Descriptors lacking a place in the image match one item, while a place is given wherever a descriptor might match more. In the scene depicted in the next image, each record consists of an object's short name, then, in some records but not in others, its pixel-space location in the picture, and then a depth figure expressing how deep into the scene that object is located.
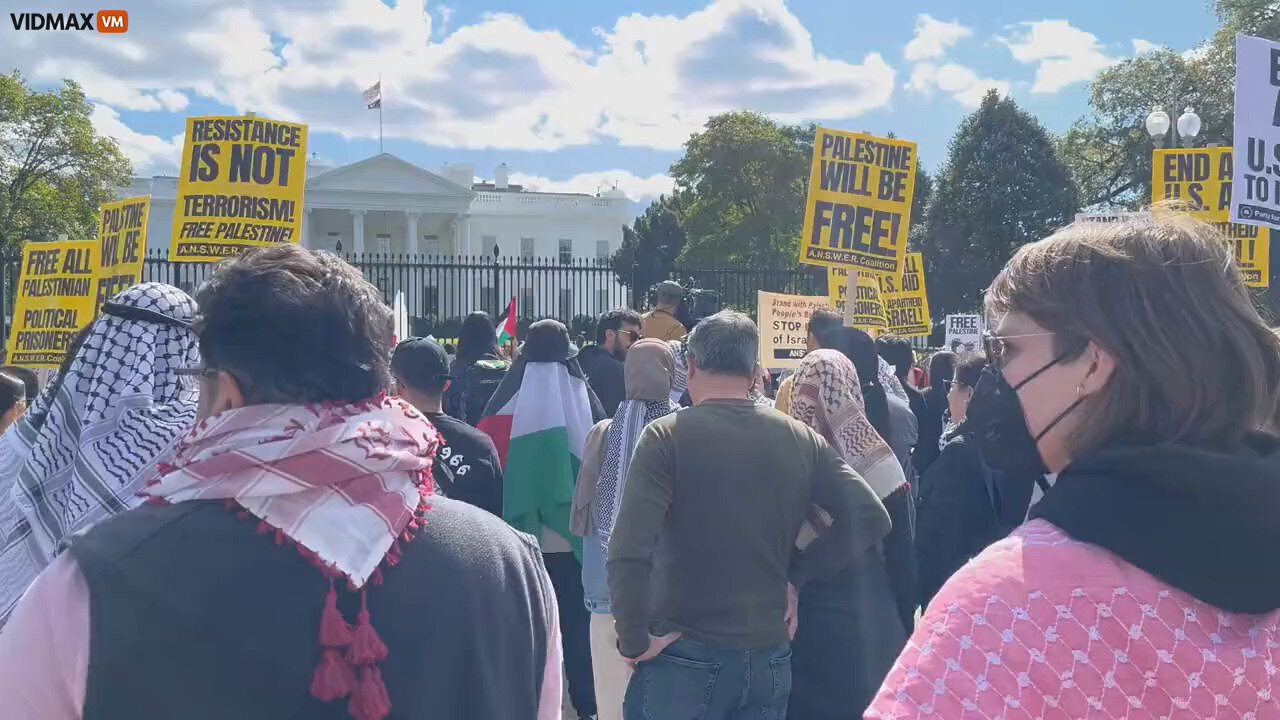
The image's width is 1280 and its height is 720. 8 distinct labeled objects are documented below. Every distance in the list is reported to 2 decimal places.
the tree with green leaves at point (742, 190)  54.41
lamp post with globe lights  13.92
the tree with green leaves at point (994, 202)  35.50
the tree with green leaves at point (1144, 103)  34.22
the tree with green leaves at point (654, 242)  16.94
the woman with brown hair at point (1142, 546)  1.27
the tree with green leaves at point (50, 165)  30.62
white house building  59.97
